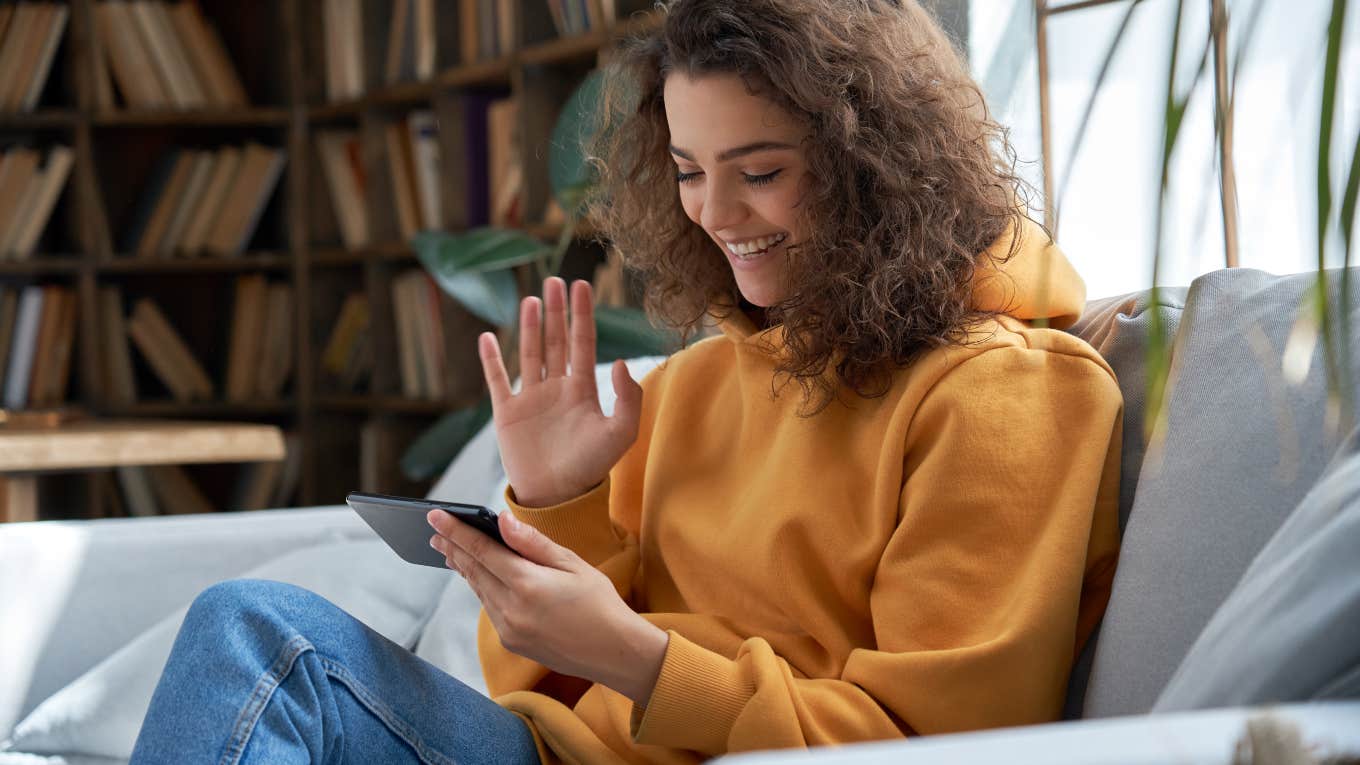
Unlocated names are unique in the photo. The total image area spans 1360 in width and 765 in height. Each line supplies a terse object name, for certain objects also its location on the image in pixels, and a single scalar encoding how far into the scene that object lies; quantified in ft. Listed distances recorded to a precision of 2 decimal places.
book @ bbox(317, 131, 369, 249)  11.48
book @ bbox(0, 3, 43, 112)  11.03
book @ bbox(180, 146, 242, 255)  11.64
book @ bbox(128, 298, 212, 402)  11.73
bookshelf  11.09
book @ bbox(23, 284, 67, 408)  11.28
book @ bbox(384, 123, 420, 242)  10.82
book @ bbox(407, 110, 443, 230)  10.49
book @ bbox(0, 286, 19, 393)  11.27
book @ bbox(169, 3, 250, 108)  11.59
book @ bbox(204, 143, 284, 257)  11.66
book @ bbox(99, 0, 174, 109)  11.27
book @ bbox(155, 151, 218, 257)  11.66
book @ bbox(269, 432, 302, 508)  11.84
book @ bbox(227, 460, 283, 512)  11.82
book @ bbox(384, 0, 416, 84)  10.63
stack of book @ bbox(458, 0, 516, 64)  9.44
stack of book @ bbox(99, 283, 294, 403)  11.73
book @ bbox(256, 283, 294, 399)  11.98
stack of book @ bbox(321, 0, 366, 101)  11.20
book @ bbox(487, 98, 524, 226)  9.37
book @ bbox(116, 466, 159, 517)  11.75
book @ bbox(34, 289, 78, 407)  11.41
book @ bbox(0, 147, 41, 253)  11.05
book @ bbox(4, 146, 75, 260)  11.09
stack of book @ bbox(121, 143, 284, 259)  11.63
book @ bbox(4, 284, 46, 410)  11.16
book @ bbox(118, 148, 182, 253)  11.62
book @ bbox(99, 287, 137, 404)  11.66
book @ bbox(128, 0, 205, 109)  11.34
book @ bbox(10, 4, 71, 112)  11.08
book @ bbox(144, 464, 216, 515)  11.94
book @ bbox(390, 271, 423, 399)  10.92
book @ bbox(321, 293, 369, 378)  11.71
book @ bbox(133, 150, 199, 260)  11.61
